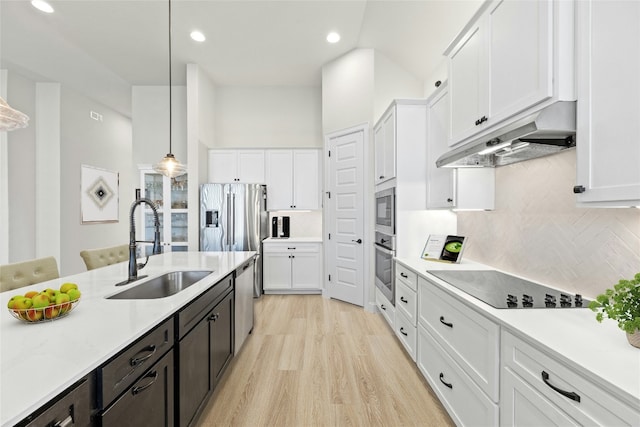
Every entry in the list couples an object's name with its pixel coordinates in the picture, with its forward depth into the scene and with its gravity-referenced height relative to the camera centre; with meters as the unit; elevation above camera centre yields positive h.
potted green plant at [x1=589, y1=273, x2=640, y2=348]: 0.88 -0.30
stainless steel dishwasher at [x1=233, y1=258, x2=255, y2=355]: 2.46 -0.87
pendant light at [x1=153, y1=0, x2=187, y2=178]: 2.90 +0.48
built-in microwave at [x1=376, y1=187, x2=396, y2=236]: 2.91 +0.02
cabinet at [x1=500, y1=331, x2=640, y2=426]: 0.79 -0.60
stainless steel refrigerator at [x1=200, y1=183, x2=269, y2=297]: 4.22 -0.08
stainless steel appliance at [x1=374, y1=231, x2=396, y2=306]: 2.90 -0.59
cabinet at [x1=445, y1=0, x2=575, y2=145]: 1.19 +0.78
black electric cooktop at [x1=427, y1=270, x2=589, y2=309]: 1.36 -0.45
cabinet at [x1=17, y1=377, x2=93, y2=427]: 0.69 -0.53
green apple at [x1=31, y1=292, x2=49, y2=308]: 1.06 -0.34
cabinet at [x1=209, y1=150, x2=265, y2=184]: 4.66 +0.80
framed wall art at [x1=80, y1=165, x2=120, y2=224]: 5.28 +0.36
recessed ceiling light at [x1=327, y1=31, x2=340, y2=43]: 3.54 +2.27
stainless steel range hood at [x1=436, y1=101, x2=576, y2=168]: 1.18 +0.38
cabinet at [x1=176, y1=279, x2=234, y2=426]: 1.45 -0.88
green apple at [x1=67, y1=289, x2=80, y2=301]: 1.15 -0.34
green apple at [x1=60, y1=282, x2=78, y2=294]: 1.19 -0.32
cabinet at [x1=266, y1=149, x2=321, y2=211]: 4.67 +0.56
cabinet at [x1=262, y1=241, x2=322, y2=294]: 4.47 -0.84
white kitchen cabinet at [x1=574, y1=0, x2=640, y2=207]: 0.94 +0.40
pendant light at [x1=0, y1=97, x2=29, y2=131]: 1.48 +0.51
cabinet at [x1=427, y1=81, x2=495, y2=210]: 2.24 +0.29
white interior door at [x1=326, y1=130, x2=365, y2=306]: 3.81 -0.08
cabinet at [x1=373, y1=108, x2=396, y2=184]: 2.92 +0.75
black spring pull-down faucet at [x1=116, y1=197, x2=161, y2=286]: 1.83 -0.24
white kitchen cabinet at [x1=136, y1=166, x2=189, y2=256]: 4.57 +0.06
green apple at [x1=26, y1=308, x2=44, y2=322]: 1.05 -0.38
